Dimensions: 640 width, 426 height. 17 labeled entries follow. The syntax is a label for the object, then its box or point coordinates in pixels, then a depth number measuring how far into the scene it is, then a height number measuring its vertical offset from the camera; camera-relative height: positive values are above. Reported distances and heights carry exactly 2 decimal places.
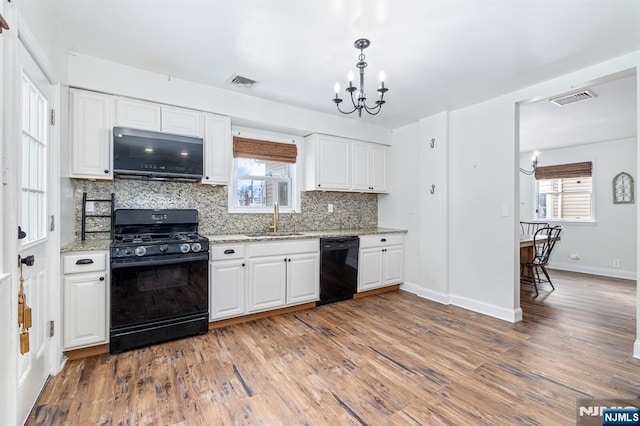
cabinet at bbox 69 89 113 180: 2.56 +0.65
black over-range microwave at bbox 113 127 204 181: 2.67 +0.52
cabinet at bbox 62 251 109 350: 2.30 -0.68
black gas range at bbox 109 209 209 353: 2.46 -0.61
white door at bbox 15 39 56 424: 1.66 -0.02
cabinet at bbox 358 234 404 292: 4.04 -0.68
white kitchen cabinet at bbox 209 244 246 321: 2.96 -0.69
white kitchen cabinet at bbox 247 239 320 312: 3.20 -0.69
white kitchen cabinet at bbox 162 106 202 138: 2.94 +0.89
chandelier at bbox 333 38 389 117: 2.16 +1.15
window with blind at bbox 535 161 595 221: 5.86 +0.39
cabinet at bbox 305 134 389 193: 4.01 +0.65
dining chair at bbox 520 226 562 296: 4.46 -0.72
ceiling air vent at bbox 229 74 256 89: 2.93 +1.29
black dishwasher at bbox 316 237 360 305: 3.70 -0.71
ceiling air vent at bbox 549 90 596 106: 3.27 +1.27
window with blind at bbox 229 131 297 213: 3.71 +0.47
